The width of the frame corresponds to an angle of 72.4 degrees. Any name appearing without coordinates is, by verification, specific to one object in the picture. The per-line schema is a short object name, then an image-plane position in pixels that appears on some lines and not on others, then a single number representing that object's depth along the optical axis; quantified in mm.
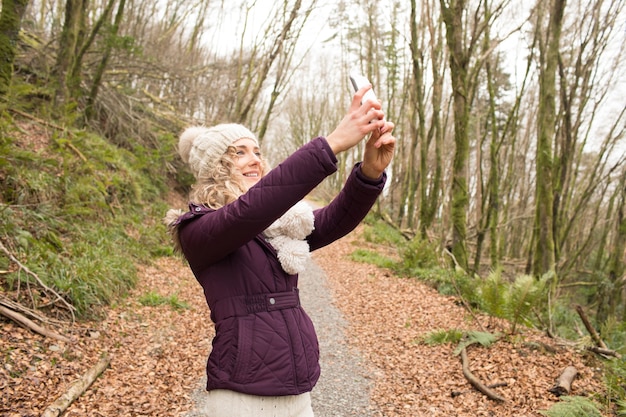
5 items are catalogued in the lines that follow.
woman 1273
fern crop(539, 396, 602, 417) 3709
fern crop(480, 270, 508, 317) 5773
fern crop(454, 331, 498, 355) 5535
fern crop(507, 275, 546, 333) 5457
